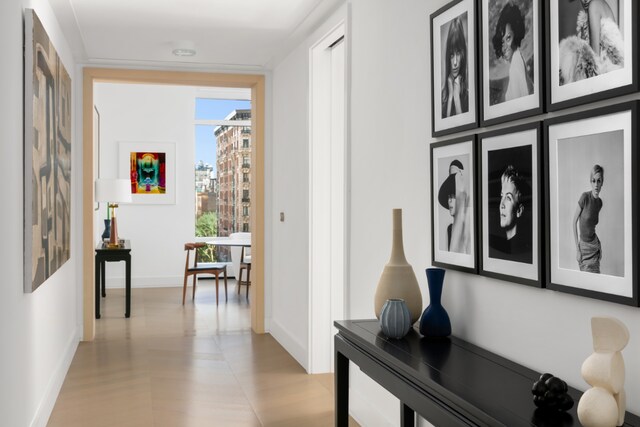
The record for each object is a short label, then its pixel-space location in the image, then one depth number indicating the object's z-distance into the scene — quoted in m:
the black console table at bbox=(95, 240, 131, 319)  6.93
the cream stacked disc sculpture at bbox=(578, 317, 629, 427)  1.53
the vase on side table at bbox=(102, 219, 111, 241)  7.68
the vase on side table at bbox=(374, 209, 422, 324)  2.72
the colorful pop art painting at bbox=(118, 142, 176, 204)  9.37
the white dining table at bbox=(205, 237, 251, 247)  7.97
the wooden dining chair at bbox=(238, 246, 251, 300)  8.11
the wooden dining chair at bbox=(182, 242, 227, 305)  7.79
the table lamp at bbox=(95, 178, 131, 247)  6.83
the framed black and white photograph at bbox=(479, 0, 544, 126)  2.08
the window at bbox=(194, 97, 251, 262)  9.91
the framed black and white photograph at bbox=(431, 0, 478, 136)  2.48
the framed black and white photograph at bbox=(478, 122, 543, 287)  2.09
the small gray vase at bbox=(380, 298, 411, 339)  2.54
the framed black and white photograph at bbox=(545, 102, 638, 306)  1.70
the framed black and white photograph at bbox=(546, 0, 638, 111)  1.70
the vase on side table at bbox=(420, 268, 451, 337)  2.58
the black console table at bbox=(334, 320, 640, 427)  1.72
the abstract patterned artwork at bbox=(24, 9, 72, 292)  3.13
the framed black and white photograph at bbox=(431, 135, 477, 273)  2.49
